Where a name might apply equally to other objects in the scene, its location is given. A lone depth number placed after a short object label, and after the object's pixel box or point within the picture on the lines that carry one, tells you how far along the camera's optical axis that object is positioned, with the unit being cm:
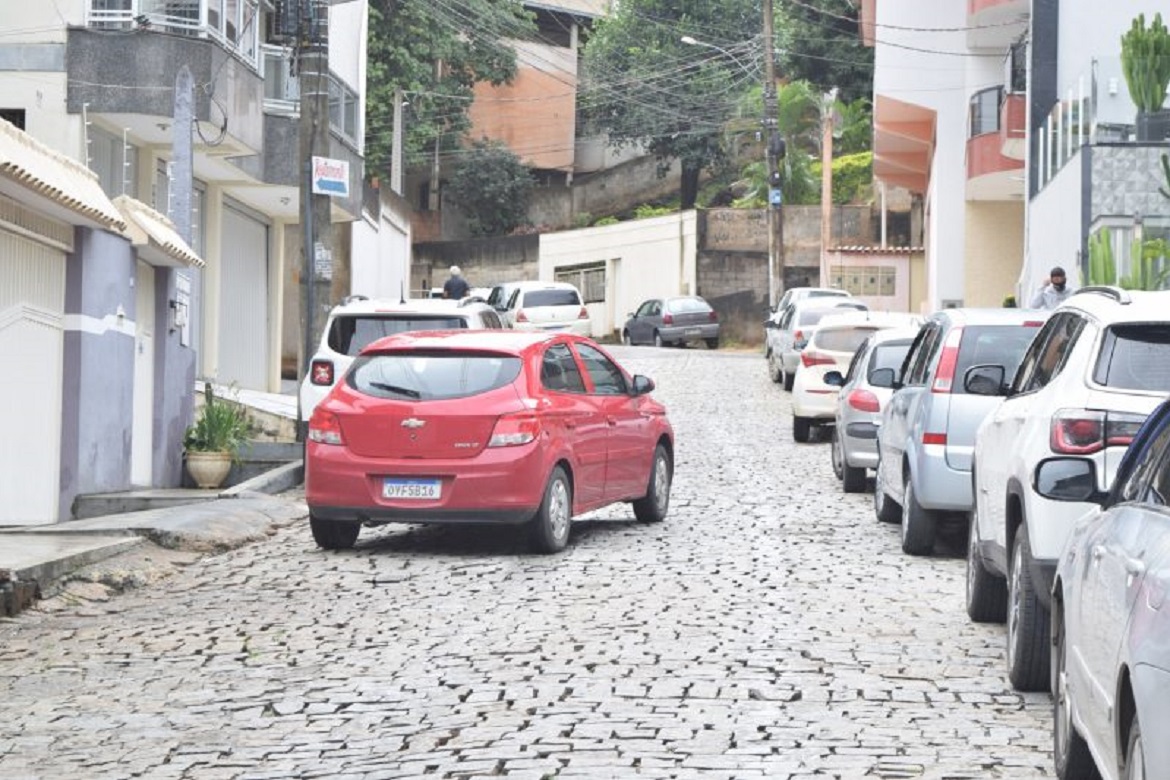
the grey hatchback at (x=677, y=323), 5300
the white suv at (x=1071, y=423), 915
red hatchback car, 1470
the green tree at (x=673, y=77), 7056
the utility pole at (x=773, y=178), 5241
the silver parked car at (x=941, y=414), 1423
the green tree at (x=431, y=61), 5781
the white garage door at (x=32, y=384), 1861
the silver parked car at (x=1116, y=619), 541
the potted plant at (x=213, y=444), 2339
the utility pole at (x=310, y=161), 2348
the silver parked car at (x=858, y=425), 1928
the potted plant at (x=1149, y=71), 2833
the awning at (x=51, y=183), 1653
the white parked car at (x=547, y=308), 4594
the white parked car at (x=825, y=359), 2573
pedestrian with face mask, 2515
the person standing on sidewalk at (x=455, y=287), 3934
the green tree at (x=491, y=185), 6850
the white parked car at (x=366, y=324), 2033
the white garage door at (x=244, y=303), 3453
